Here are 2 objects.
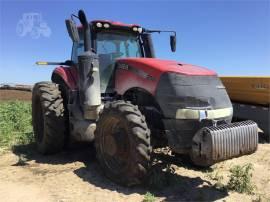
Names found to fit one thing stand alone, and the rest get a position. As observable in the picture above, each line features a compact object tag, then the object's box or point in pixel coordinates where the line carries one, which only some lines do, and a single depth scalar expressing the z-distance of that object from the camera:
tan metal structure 5.34
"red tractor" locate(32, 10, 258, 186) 2.90
